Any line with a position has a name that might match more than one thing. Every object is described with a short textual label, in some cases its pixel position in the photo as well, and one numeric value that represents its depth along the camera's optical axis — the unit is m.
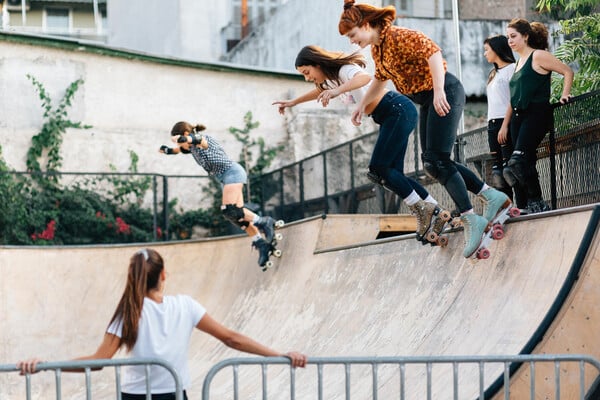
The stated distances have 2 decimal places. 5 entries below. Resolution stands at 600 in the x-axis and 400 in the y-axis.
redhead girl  7.56
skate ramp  6.41
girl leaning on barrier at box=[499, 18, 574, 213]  8.04
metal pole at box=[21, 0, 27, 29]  46.72
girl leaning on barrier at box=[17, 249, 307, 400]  4.61
